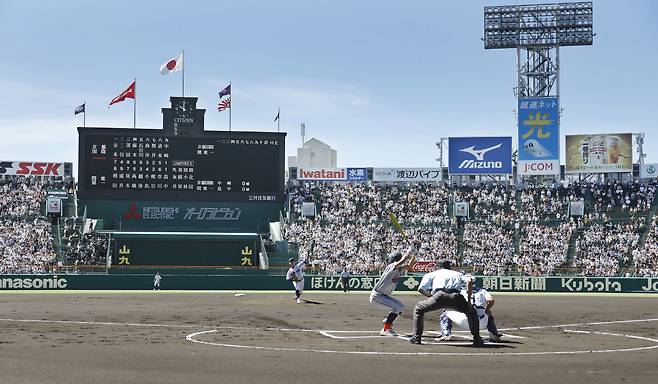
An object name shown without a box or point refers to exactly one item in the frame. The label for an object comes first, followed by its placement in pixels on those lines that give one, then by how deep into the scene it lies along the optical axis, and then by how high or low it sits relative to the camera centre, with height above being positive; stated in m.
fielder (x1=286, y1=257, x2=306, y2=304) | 34.69 -1.25
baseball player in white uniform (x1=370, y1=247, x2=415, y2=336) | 18.55 -0.98
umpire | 16.44 -1.08
